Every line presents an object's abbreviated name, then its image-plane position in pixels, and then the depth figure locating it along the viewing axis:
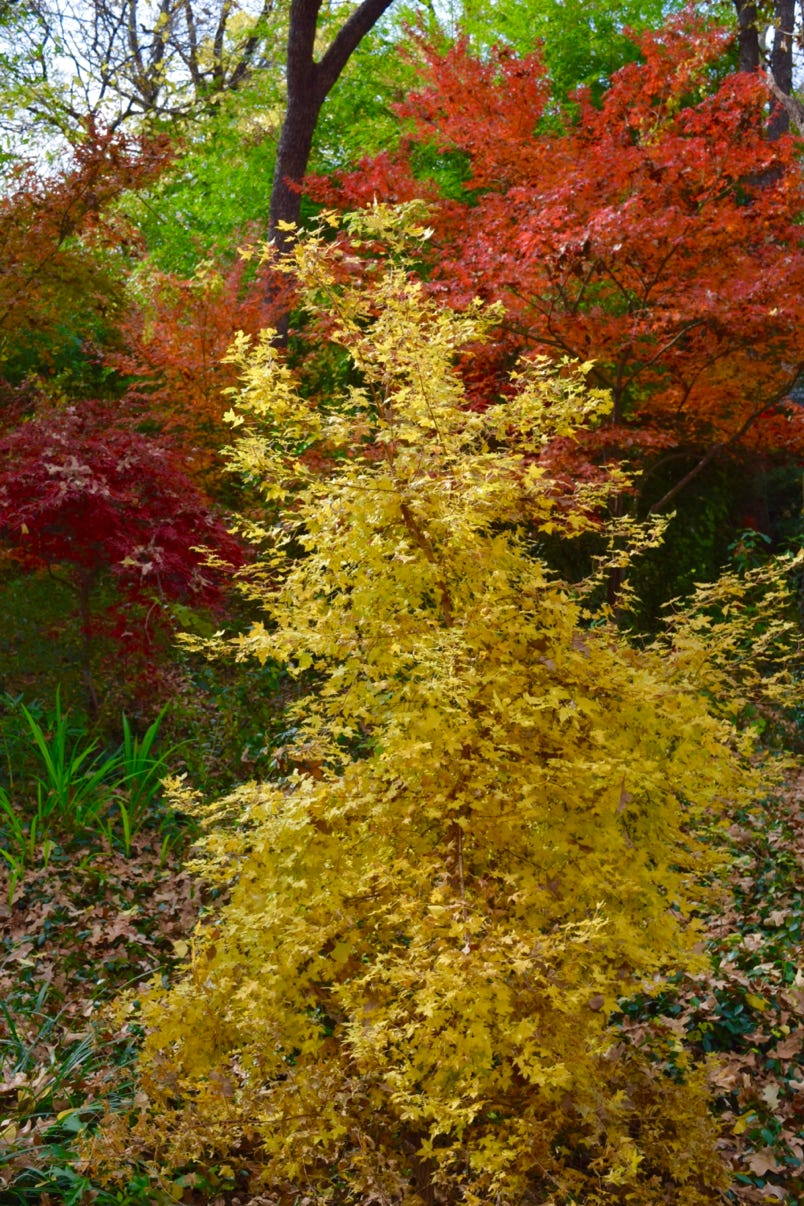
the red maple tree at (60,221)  7.68
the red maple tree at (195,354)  8.34
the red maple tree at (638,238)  6.66
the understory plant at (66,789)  5.76
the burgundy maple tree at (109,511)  5.96
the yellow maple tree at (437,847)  2.81
